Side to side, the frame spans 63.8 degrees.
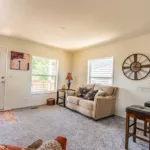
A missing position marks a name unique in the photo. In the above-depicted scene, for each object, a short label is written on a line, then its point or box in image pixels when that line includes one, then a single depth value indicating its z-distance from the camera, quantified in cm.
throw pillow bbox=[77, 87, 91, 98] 400
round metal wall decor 312
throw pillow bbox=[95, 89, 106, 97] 343
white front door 369
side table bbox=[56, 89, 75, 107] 450
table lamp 491
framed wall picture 385
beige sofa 311
